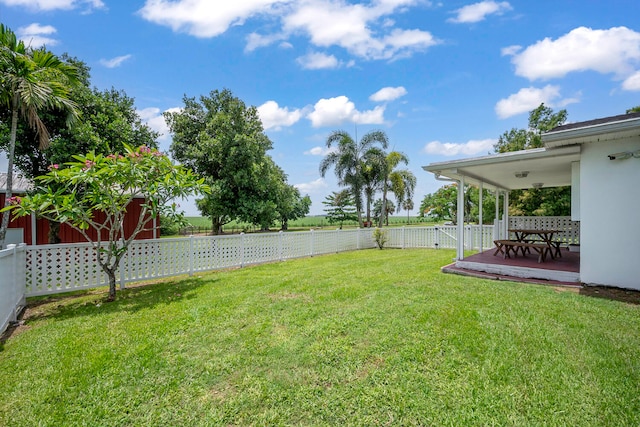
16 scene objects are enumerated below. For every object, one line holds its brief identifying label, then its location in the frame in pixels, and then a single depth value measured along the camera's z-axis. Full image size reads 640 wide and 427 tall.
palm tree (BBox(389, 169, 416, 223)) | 17.47
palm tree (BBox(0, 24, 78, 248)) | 5.93
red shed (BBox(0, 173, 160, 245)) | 10.62
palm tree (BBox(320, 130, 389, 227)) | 17.31
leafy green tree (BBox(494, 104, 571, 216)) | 14.16
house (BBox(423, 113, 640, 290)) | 4.94
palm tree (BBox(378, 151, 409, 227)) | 17.25
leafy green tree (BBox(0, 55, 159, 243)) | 10.30
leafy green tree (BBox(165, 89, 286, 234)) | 14.91
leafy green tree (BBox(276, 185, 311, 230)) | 47.45
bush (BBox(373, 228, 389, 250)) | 14.11
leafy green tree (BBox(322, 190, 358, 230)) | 35.75
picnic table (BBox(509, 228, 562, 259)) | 7.62
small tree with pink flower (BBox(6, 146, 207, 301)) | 4.93
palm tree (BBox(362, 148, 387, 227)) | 17.15
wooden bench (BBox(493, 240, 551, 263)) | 7.16
